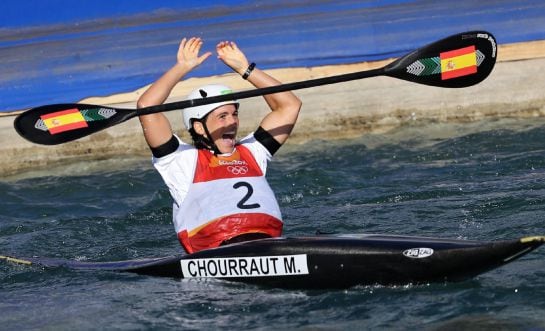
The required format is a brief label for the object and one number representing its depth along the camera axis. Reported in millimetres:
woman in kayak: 13547
